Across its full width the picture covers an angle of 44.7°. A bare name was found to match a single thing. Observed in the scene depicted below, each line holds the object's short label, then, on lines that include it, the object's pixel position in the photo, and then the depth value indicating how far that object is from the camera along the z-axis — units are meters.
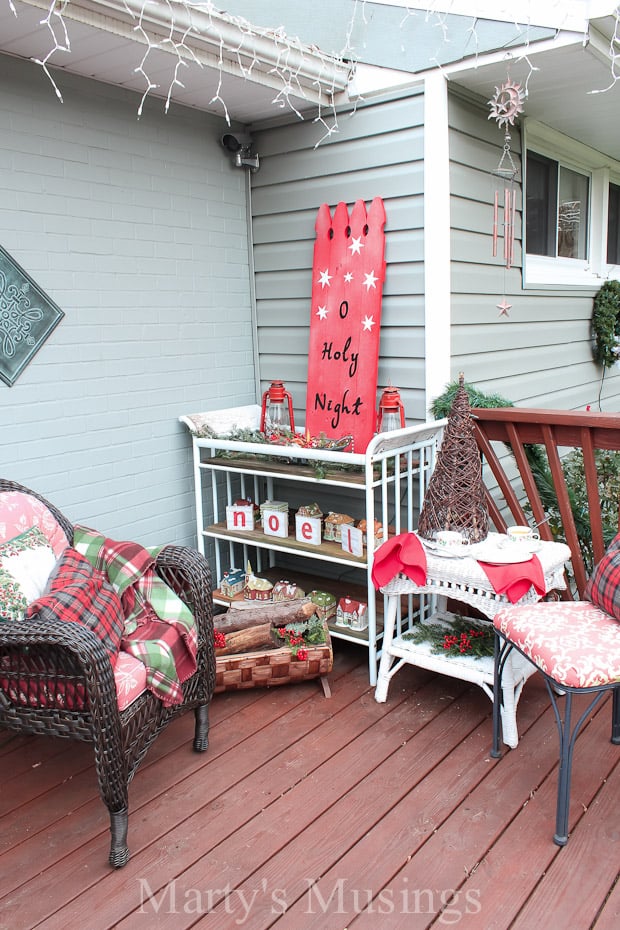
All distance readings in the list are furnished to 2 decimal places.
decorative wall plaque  2.87
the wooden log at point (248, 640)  2.96
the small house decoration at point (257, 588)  3.37
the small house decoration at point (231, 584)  3.47
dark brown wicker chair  2.01
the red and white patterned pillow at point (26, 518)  2.52
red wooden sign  3.34
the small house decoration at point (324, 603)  3.15
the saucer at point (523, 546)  2.65
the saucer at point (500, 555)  2.55
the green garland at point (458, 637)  2.77
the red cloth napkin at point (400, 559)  2.67
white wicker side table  2.54
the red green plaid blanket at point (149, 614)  2.29
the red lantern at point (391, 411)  3.18
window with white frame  4.04
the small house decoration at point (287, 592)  3.34
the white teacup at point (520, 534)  2.70
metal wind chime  2.70
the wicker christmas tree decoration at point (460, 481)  2.76
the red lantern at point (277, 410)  3.53
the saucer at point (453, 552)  2.66
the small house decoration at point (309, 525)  3.20
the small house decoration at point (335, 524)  3.21
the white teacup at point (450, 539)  2.69
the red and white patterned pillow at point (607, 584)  2.25
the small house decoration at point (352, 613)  3.08
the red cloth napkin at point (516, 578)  2.45
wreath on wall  4.74
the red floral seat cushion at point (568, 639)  1.99
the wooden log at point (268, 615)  3.12
